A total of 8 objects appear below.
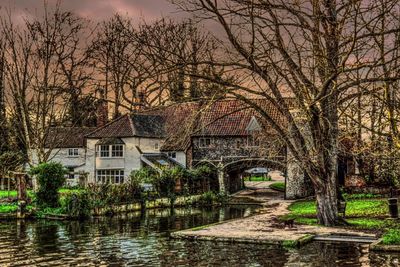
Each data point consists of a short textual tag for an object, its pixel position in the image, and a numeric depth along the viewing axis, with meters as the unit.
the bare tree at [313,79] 16.12
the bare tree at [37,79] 39.25
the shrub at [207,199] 43.88
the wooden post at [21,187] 32.88
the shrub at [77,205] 30.81
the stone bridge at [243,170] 45.12
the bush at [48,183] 32.47
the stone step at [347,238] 18.72
